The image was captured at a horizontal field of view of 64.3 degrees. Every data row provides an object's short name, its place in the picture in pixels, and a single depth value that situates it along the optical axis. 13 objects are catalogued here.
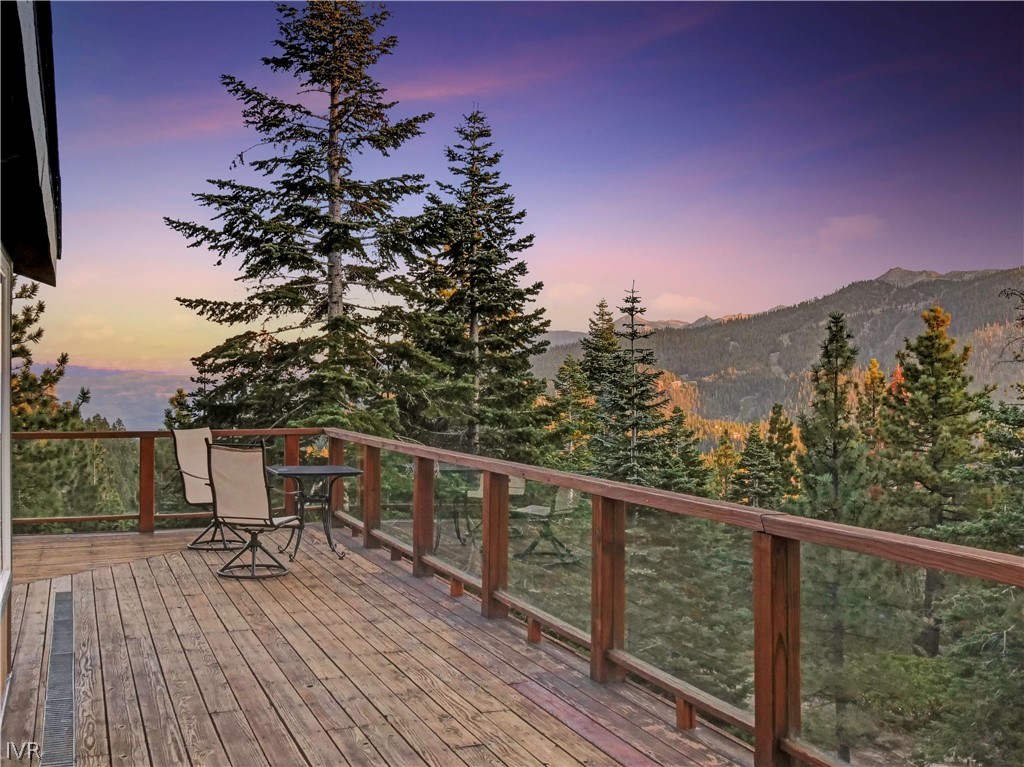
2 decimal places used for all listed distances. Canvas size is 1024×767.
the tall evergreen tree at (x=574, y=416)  21.30
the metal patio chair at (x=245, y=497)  6.09
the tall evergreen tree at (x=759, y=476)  30.98
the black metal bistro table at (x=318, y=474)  6.86
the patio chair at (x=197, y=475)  7.22
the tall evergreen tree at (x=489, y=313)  20.34
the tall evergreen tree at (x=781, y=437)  34.94
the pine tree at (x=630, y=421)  25.38
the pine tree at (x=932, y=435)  26.53
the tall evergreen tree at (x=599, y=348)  27.34
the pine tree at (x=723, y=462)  37.82
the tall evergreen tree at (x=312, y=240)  16.39
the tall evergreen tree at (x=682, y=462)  25.94
